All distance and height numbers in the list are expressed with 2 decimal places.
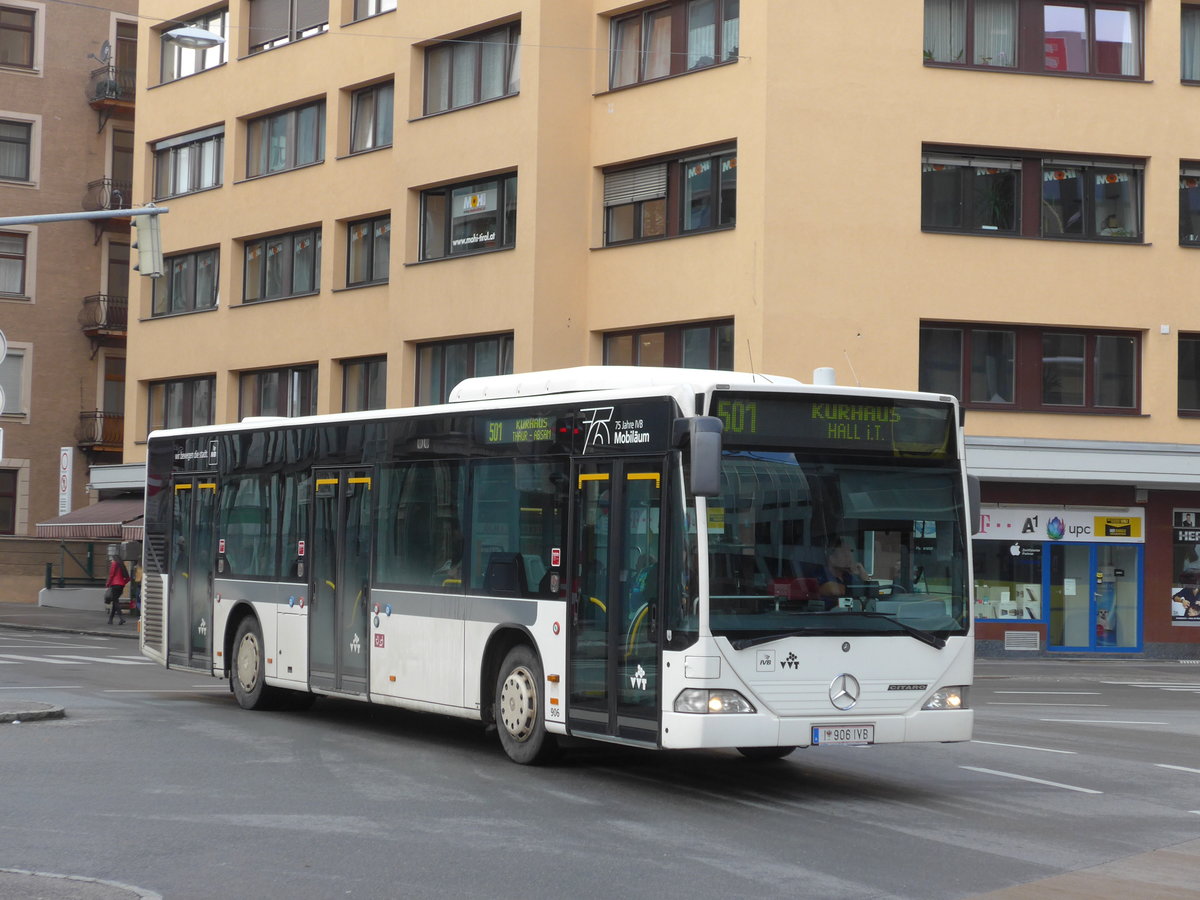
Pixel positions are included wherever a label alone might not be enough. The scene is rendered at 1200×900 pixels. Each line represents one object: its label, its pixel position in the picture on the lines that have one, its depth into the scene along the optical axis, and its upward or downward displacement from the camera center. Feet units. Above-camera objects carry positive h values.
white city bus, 38.29 -0.48
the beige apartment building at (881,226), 103.14 +19.60
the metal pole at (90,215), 76.07 +14.16
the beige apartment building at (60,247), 176.76 +28.84
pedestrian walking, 130.82 -3.90
